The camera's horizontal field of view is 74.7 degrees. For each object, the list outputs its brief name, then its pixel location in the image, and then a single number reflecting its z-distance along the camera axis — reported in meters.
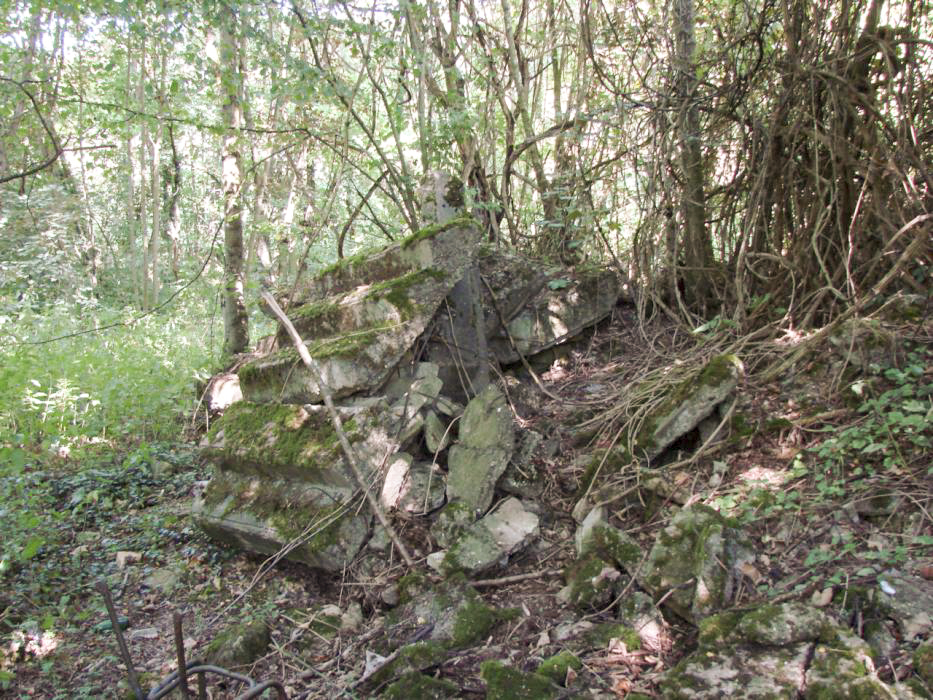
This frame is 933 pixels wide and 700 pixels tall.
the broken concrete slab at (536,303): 5.23
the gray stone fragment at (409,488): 3.76
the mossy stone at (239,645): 2.91
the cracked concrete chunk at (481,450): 3.74
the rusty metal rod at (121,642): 1.65
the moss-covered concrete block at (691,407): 3.69
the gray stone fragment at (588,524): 3.30
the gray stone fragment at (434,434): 4.08
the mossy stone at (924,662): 2.03
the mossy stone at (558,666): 2.45
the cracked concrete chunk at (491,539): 3.29
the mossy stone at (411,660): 2.60
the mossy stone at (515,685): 2.32
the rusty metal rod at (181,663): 1.55
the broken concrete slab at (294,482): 3.59
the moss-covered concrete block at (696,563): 2.60
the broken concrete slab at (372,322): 4.11
